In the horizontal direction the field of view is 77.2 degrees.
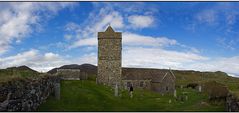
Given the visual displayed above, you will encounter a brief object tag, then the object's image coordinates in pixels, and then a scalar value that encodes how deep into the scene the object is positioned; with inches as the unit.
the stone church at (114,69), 964.8
